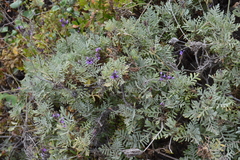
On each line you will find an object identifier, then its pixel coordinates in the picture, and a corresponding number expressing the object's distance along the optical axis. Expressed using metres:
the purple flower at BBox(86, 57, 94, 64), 1.69
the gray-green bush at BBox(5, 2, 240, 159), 1.62
